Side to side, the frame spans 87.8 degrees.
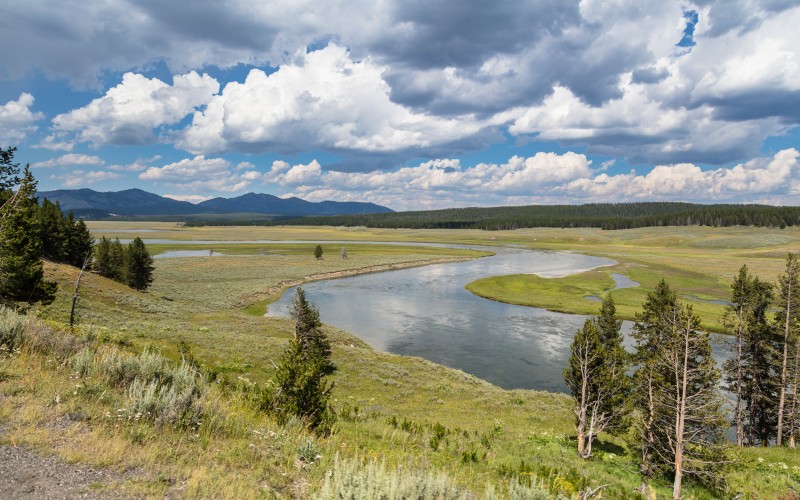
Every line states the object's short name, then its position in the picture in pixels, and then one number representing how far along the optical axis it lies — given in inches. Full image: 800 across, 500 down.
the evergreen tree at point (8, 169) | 1653.5
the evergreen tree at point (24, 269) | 1092.3
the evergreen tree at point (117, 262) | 2573.8
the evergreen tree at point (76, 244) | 2544.3
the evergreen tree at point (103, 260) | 2513.3
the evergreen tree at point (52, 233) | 2383.1
